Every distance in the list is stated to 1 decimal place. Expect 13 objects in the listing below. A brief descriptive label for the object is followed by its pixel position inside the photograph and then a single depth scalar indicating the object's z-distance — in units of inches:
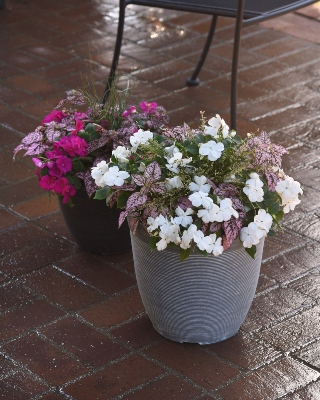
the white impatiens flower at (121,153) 92.3
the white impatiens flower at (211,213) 83.7
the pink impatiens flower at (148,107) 109.1
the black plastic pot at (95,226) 107.8
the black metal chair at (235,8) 128.6
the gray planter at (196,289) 89.2
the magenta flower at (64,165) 102.2
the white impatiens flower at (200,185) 86.6
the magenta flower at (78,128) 103.4
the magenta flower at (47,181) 103.1
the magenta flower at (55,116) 108.2
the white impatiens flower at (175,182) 87.1
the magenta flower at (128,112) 107.6
